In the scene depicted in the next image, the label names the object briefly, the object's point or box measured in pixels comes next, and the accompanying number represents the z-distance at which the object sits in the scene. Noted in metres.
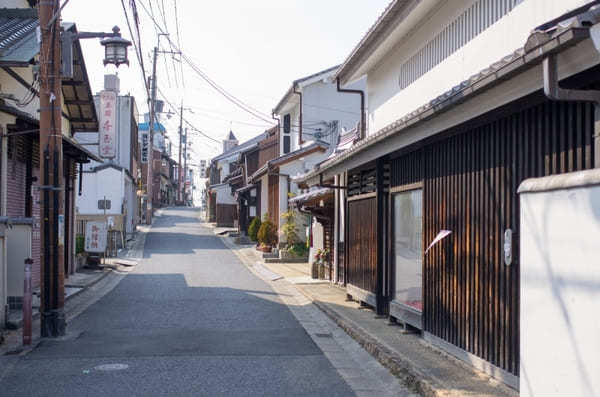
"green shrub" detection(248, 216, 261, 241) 35.41
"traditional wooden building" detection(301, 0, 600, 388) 5.66
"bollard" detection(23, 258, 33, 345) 10.38
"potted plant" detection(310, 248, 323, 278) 21.08
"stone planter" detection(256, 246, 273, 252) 30.91
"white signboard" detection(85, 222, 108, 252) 23.67
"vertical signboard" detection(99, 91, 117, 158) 30.02
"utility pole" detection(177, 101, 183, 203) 68.44
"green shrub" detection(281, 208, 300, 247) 29.31
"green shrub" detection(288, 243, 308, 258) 29.09
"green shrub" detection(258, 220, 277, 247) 31.55
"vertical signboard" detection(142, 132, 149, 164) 69.81
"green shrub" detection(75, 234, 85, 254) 24.17
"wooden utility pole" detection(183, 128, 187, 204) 86.38
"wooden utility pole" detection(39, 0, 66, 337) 11.23
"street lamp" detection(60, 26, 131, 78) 12.09
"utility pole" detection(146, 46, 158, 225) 40.79
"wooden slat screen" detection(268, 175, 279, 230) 33.53
